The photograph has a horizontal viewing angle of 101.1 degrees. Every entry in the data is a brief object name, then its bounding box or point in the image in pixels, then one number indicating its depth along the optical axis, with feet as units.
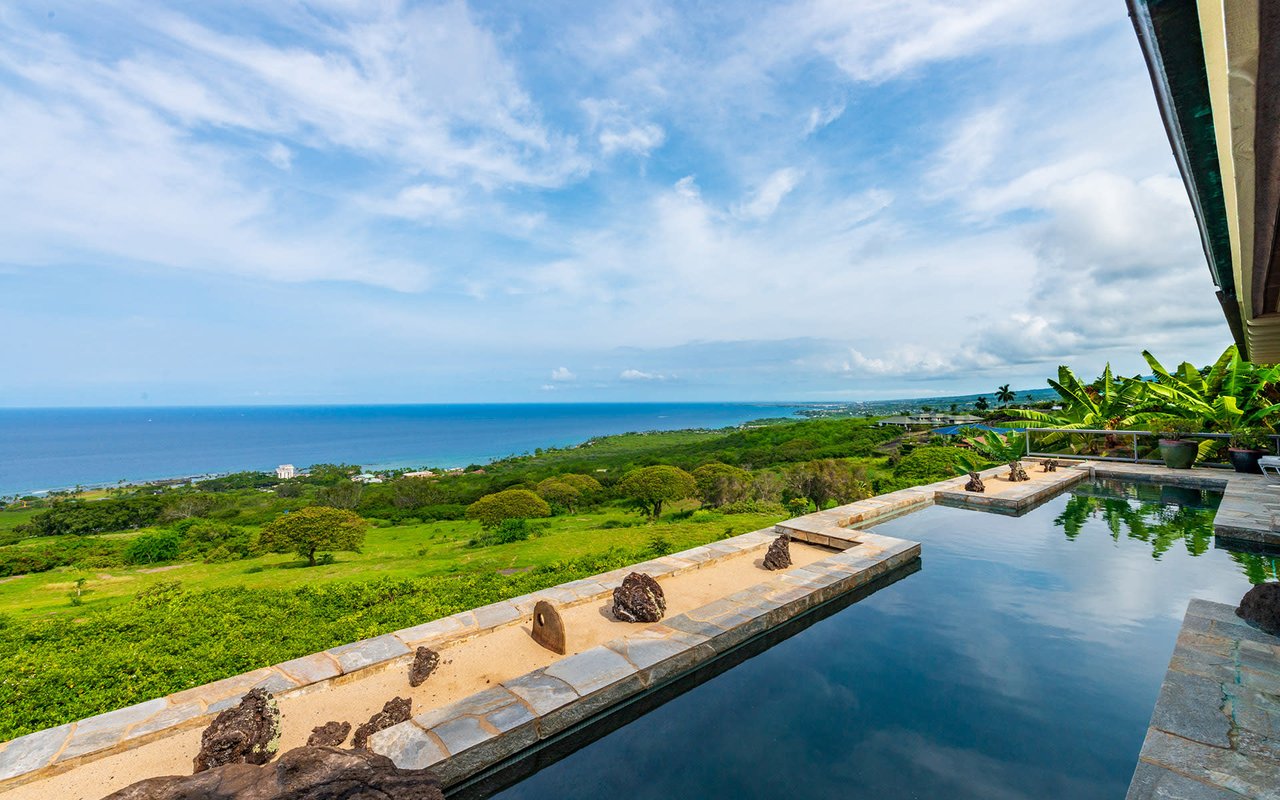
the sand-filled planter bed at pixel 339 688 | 10.59
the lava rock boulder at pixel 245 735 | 9.95
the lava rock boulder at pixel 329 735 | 10.72
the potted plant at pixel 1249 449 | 37.45
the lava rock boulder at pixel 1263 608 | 14.03
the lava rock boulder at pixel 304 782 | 7.76
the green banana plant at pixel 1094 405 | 50.49
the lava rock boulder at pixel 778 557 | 22.03
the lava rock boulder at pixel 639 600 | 16.81
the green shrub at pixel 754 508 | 41.55
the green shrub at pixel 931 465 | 48.83
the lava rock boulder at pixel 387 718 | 10.87
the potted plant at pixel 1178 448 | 41.47
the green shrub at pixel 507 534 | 38.01
